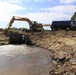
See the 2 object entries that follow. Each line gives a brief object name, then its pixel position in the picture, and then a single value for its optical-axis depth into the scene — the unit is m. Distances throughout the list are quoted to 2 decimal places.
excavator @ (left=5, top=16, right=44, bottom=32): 20.08
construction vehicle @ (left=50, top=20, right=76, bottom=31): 19.12
